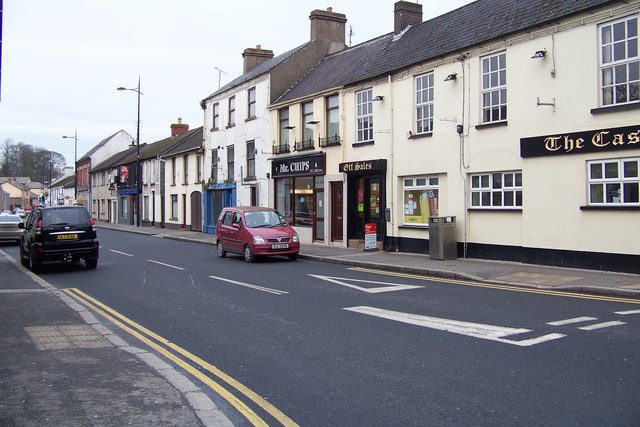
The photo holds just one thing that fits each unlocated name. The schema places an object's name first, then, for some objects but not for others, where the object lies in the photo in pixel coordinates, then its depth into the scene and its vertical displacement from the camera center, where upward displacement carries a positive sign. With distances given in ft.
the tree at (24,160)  311.47 +32.42
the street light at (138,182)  128.16 +9.02
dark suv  49.65 -1.67
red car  57.00 -1.95
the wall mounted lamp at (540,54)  44.65 +12.66
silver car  88.22 -1.90
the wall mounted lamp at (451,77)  53.31 +13.04
